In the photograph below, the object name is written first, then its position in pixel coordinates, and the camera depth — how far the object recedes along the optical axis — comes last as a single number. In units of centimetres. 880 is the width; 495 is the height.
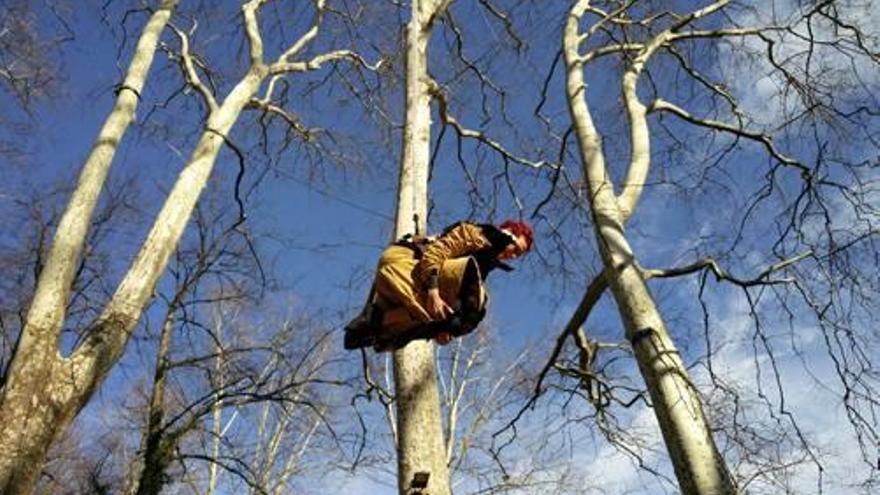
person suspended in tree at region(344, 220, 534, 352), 408
